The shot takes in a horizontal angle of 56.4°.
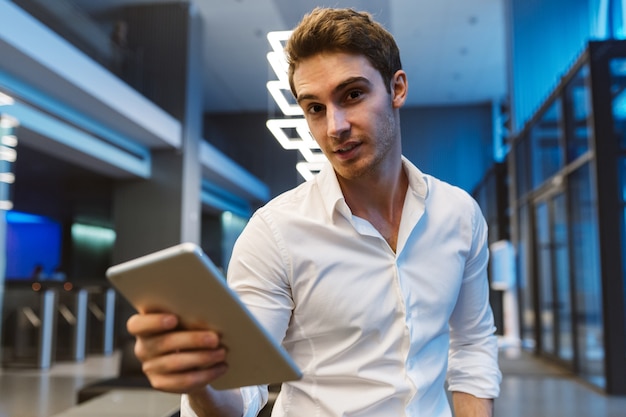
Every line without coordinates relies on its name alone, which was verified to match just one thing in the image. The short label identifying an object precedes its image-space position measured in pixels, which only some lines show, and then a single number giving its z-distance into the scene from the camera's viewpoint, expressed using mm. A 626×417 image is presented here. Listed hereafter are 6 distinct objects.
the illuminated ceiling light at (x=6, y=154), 4962
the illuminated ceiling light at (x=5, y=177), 4990
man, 1015
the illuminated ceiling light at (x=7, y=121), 5195
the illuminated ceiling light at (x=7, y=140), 5070
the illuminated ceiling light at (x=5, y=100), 5780
